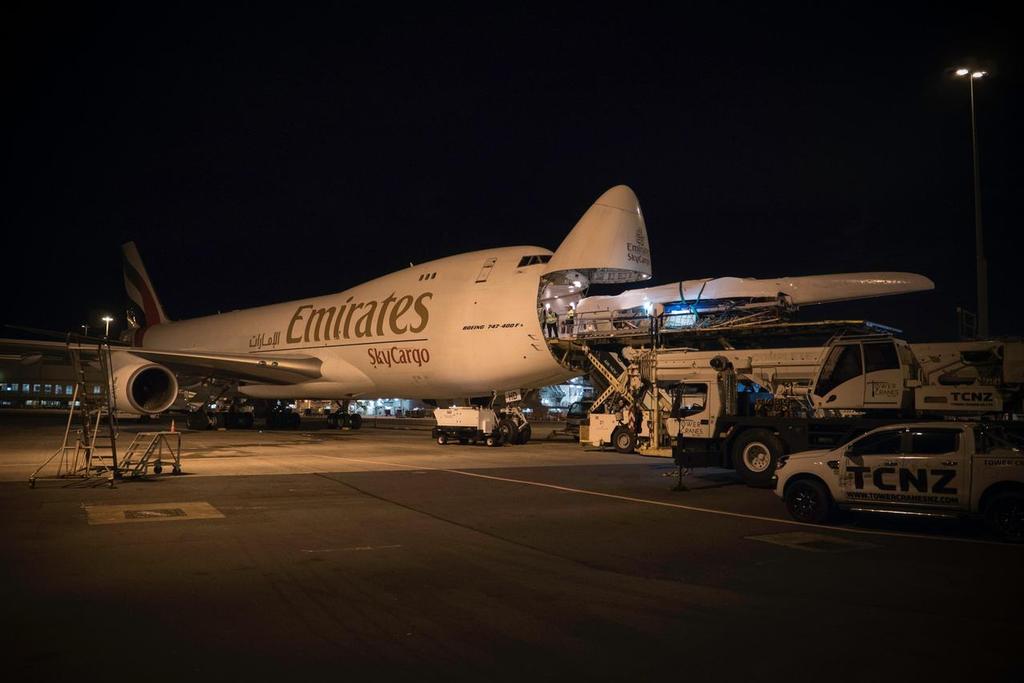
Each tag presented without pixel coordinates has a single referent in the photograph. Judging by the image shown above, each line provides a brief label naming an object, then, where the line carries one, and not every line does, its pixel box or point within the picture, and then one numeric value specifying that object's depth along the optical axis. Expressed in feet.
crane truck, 45.01
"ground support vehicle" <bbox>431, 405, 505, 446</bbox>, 87.81
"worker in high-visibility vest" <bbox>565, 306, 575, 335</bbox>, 77.71
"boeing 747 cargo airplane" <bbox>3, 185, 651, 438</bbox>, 75.92
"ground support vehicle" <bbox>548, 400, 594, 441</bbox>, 110.42
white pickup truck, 32.01
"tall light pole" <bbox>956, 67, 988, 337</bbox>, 58.95
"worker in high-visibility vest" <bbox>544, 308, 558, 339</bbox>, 76.74
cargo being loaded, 62.64
